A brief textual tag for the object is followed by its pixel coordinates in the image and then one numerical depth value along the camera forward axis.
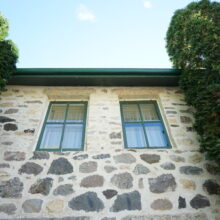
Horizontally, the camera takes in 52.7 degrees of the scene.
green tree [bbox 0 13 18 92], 4.43
